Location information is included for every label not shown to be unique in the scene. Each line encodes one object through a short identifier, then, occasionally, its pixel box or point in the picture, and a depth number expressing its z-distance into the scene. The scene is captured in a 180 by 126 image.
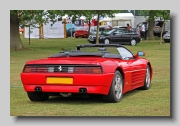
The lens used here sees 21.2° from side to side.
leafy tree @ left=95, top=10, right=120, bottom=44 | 30.68
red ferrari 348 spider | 7.52
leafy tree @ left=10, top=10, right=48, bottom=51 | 23.41
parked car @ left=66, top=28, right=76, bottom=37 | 52.31
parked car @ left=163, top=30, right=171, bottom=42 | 37.09
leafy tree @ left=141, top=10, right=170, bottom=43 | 33.97
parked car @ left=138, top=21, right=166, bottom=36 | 45.56
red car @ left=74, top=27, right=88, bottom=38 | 50.22
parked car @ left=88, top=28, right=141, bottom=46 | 34.56
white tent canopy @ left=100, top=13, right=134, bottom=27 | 49.66
